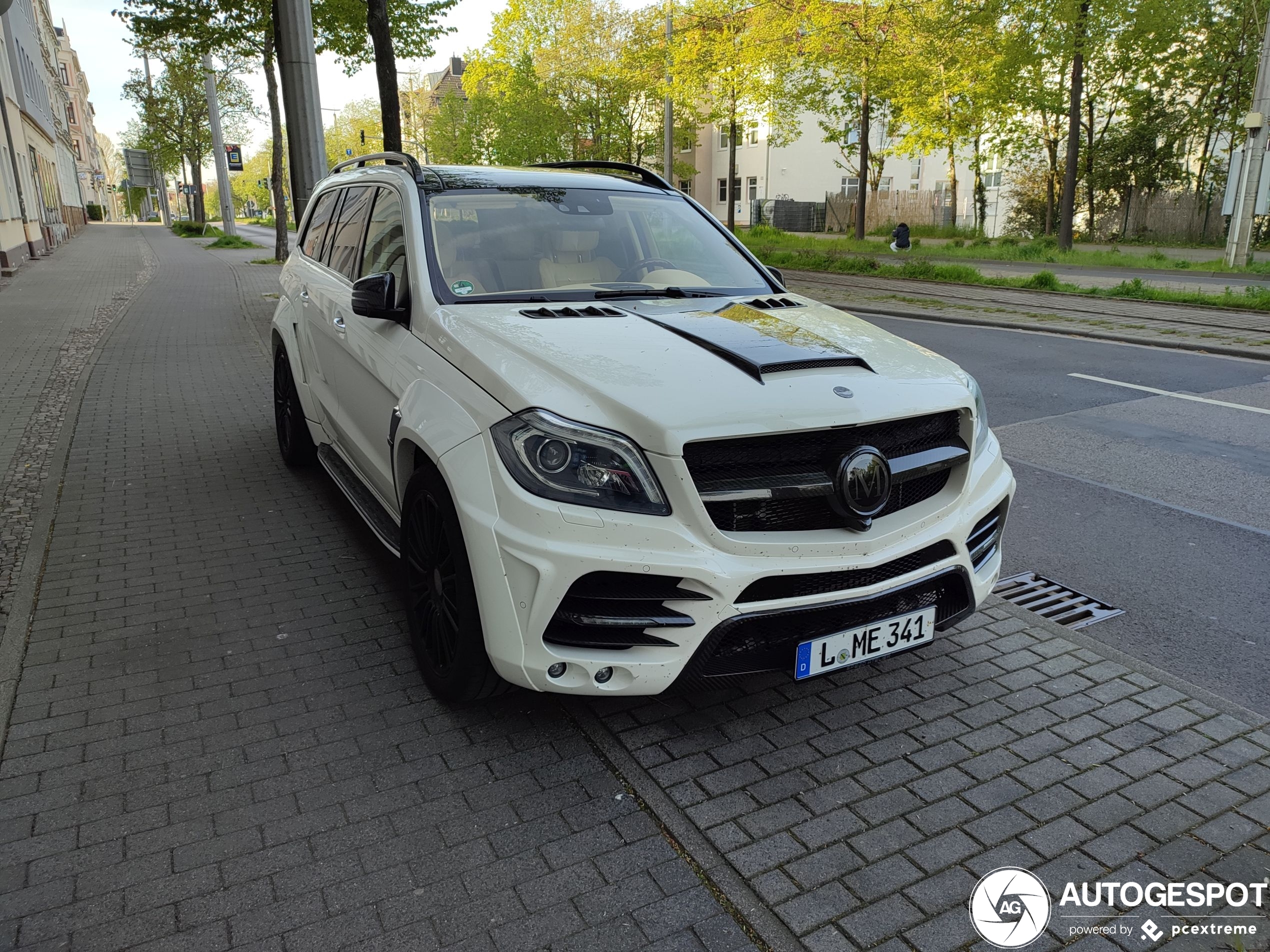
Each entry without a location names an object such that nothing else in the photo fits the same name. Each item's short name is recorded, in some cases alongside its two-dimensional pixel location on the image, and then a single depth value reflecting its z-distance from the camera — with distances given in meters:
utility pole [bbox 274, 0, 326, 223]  11.93
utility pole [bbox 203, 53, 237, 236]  35.28
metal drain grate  4.34
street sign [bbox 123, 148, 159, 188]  32.44
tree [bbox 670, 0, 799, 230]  30.88
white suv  2.81
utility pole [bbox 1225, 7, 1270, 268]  19.12
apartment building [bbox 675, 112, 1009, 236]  44.69
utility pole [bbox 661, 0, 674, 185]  31.97
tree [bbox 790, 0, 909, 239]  28.73
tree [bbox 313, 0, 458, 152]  18.52
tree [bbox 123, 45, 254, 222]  54.72
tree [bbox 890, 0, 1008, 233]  27.11
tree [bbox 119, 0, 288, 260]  18.02
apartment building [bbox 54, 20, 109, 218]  73.38
